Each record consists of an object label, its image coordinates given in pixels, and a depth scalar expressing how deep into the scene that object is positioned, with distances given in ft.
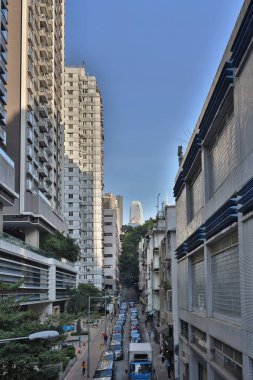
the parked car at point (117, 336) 199.02
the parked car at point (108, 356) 142.18
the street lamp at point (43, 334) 54.85
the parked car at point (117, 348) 167.56
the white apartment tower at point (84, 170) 408.46
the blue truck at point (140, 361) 121.47
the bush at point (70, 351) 159.13
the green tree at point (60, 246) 241.76
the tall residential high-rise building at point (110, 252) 473.67
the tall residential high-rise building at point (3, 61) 179.22
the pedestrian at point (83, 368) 141.08
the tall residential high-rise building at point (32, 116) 214.07
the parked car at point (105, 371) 119.65
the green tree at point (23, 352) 73.15
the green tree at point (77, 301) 271.28
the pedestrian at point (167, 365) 138.10
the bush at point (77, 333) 239.95
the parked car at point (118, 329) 232.12
